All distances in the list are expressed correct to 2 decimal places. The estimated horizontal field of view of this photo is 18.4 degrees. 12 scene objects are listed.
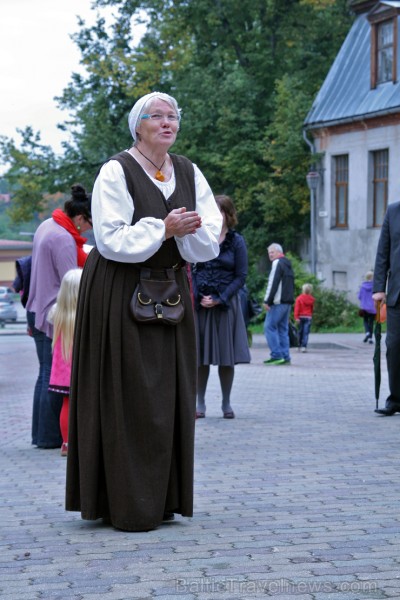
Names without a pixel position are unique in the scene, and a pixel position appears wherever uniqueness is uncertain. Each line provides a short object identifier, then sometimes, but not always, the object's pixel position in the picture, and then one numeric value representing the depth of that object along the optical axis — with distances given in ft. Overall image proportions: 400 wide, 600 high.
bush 105.40
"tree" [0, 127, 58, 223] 139.64
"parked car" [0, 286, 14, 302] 201.94
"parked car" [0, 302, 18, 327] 184.99
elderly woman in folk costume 17.52
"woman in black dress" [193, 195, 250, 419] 35.04
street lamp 106.11
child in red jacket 75.73
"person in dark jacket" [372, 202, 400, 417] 32.63
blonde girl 26.81
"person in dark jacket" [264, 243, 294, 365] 60.13
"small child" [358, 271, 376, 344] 83.41
